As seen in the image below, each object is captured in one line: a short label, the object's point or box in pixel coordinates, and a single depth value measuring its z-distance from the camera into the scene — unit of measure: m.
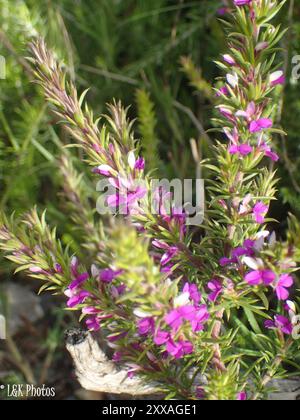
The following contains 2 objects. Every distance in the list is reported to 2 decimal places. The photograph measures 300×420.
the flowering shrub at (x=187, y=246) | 0.32
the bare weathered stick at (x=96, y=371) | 0.36
